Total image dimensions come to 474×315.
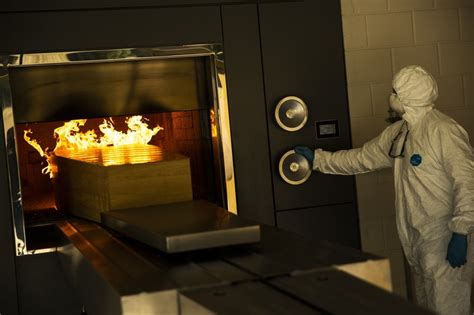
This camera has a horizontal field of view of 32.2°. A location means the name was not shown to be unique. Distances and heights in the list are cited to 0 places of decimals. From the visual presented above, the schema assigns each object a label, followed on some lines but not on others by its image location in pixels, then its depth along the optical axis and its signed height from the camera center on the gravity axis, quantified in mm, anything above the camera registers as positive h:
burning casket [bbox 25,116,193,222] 2766 -129
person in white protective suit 2746 -307
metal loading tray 2061 -266
